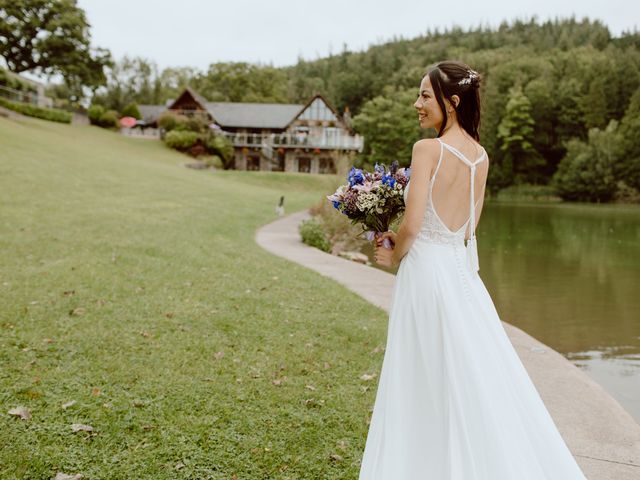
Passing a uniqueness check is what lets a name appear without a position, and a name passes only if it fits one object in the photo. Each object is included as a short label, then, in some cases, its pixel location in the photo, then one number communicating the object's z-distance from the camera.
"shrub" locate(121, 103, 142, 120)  61.97
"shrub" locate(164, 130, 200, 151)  52.34
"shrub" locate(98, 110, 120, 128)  54.50
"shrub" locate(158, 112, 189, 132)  54.56
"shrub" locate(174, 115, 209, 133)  54.41
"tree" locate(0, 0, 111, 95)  49.84
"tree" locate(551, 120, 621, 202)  57.47
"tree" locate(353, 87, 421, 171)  61.66
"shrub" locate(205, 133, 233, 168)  53.69
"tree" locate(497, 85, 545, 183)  67.19
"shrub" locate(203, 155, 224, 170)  50.17
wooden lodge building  61.25
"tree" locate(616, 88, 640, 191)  57.19
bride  2.79
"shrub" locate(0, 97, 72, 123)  40.60
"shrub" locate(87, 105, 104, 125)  54.47
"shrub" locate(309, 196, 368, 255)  19.20
